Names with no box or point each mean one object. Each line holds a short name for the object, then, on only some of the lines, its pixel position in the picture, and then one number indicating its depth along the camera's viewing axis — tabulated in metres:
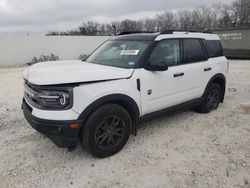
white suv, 2.96
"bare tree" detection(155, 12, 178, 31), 47.77
